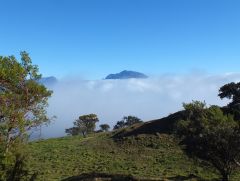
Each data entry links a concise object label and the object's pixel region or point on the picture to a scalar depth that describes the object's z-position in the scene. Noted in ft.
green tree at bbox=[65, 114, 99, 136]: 269.45
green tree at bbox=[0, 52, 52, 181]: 51.89
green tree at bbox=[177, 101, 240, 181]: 71.72
